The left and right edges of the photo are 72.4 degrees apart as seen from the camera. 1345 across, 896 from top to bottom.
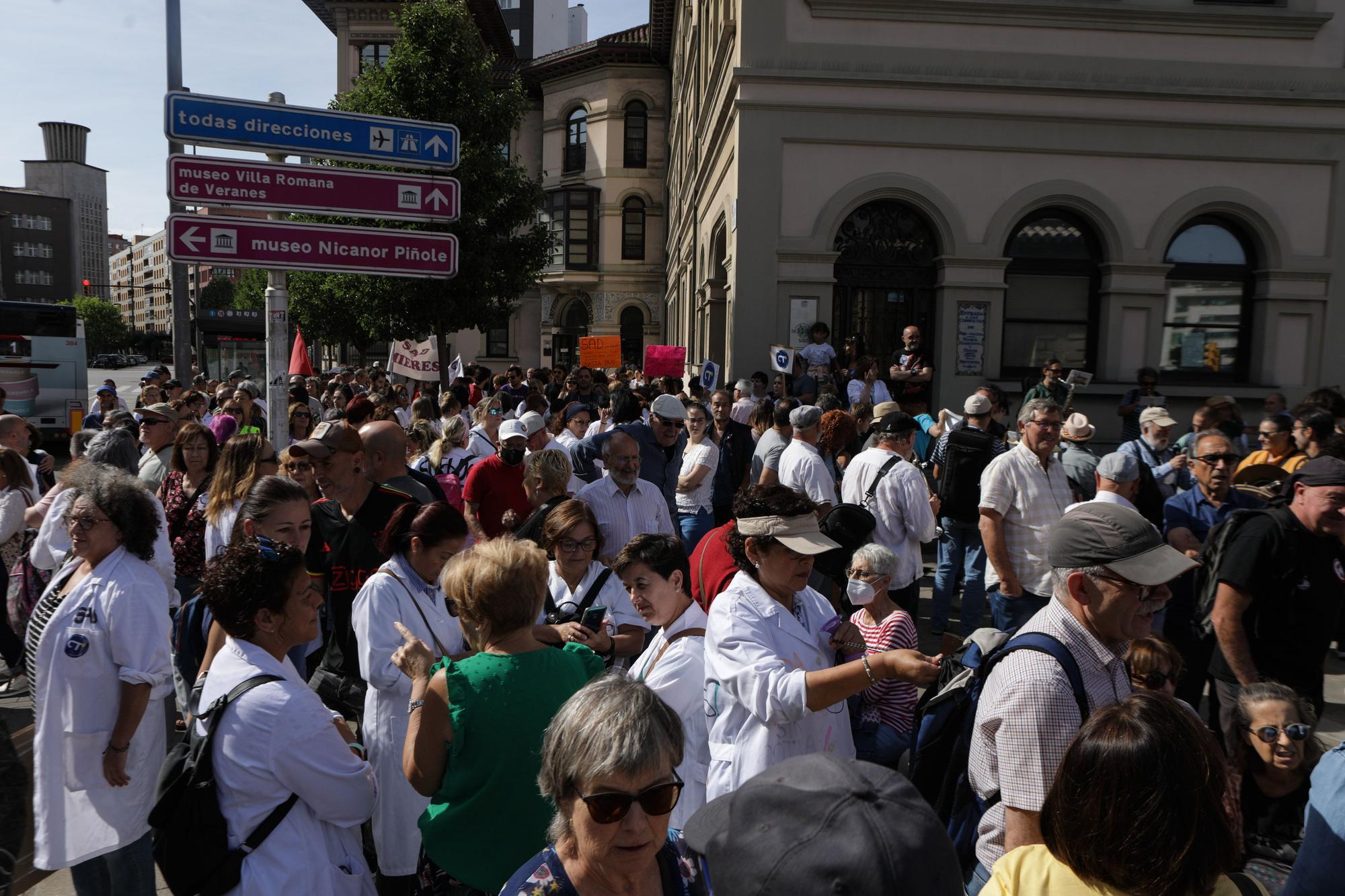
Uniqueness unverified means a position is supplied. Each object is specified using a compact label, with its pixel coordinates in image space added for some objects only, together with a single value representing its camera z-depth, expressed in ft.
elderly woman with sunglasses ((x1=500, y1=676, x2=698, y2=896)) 6.34
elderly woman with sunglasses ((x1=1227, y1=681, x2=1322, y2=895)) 10.66
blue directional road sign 23.03
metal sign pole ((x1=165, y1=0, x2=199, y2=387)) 40.57
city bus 71.36
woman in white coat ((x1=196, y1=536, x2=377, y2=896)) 8.15
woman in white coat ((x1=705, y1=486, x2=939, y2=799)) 9.20
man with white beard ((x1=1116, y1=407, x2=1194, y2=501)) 22.86
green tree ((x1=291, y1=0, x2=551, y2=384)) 65.00
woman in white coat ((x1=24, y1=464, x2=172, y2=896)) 10.69
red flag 51.24
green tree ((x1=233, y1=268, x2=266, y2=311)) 218.38
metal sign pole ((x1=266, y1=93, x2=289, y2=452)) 23.47
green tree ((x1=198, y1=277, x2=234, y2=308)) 361.92
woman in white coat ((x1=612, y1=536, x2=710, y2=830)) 10.73
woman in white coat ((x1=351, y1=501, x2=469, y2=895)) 11.02
